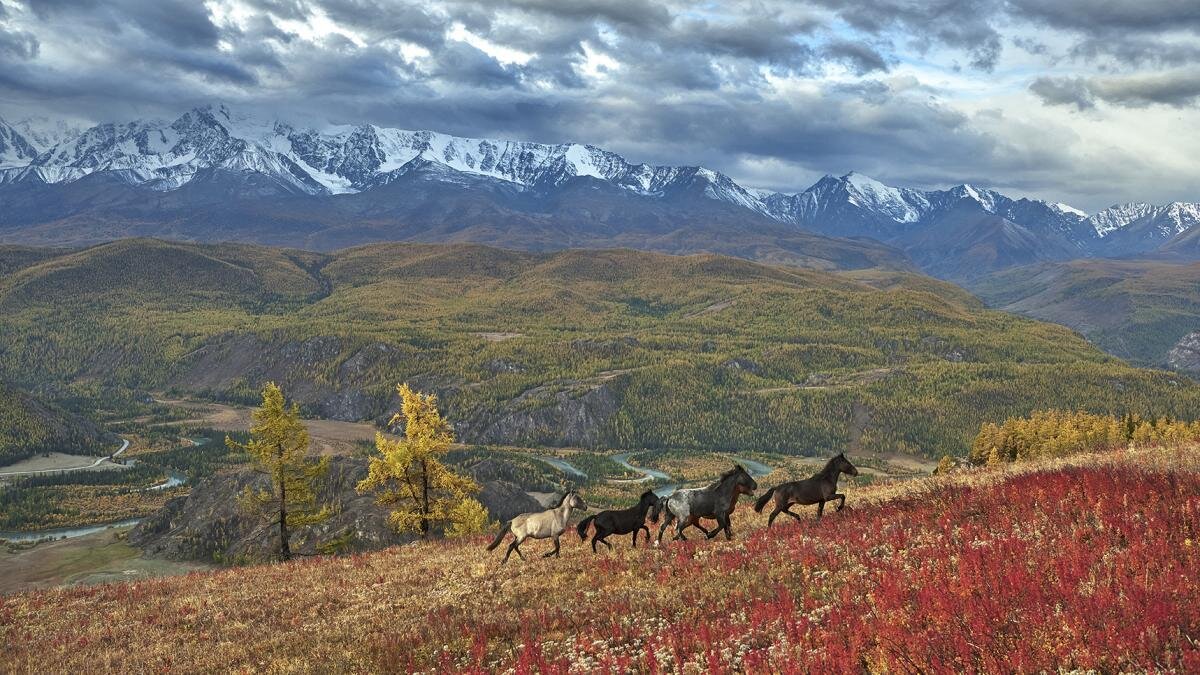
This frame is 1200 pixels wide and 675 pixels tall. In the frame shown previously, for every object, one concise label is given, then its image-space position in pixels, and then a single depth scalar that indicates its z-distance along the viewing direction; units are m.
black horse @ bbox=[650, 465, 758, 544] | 22.05
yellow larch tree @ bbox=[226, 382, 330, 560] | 53.19
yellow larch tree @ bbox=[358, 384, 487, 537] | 50.12
